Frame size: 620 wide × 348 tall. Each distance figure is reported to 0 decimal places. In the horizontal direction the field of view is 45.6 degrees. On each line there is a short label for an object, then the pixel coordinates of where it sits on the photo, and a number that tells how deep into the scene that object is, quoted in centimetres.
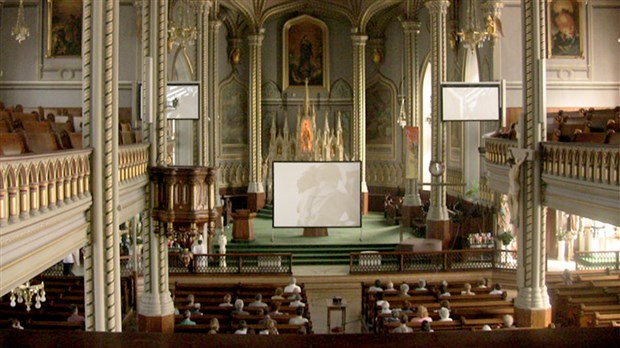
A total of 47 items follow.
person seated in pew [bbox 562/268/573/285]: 1666
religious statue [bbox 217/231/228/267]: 2094
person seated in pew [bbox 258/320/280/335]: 1172
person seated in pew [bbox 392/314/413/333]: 1202
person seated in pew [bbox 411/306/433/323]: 1358
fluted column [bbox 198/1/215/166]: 2269
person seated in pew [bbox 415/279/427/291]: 1703
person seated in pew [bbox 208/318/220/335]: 1209
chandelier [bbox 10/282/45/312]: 1175
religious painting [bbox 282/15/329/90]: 3247
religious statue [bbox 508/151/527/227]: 1368
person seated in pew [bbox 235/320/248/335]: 1224
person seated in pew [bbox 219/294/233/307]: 1528
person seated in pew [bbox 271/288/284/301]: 1594
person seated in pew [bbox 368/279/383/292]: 1656
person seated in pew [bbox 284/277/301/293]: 1631
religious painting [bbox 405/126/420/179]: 2322
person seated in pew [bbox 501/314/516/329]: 1262
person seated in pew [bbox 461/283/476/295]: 1622
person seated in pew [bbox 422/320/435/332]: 1173
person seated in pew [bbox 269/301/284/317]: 1457
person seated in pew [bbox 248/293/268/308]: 1509
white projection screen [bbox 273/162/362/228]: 1830
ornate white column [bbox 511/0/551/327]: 1373
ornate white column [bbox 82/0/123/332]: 966
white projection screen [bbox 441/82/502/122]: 1761
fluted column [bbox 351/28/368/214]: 3009
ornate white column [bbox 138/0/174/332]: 1400
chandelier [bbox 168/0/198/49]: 1933
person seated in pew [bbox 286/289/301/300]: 1574
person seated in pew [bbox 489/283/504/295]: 1613
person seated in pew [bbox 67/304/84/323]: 1277
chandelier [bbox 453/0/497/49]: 1880
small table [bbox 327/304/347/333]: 1532
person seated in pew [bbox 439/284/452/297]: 1600
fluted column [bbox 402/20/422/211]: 2670
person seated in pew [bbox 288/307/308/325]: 1356
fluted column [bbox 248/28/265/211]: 2992
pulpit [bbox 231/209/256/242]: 2283
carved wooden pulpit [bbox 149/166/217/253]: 1266
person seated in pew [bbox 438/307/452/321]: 1351
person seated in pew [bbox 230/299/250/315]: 1434
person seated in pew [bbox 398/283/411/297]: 1616
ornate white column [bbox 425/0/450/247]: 2261
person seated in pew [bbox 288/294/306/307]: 1514
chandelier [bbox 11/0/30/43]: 1738
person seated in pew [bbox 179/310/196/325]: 1352
